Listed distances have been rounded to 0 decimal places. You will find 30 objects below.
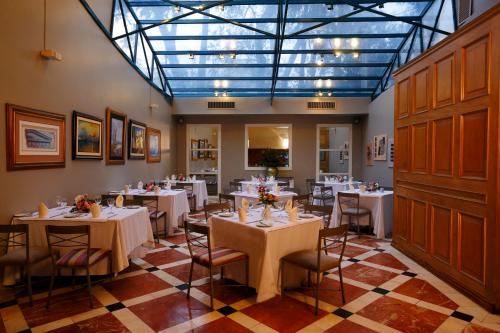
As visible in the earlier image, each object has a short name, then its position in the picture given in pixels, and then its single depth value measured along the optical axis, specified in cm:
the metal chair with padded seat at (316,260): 302
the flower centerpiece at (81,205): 385
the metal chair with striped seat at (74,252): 306
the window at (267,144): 1062
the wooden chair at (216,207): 425
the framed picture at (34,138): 362
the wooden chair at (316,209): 413
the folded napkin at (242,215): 362
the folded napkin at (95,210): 371
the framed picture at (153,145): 797
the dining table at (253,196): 590
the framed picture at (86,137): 487
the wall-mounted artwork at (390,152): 786
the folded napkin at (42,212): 366
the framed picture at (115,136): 589
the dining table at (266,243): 323
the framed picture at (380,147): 835
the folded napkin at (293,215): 363
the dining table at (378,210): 579
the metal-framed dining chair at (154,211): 520
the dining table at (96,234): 355
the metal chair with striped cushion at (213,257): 314
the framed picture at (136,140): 688
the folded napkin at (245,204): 390
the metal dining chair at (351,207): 585
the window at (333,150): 1059
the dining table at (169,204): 583
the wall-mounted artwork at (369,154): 944
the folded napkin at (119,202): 436
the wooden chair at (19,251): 310
